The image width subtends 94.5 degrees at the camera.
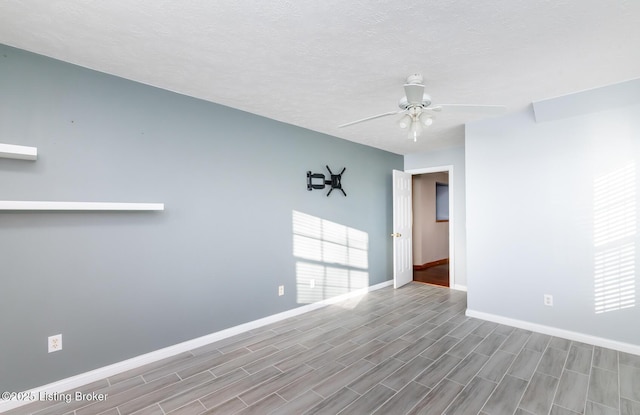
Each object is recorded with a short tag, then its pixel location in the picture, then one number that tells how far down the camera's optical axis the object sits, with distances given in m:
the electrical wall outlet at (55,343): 2.27
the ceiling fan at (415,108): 2.35
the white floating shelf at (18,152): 1.98
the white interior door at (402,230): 5.34
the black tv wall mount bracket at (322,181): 4.17
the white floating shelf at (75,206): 2.02
